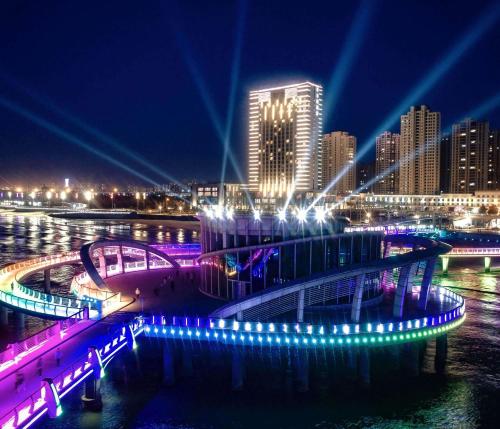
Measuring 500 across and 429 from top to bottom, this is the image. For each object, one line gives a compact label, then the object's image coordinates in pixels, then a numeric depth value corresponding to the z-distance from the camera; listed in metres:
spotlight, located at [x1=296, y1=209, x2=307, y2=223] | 41.13
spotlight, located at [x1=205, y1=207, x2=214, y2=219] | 44.53
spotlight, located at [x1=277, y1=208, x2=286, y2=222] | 40.65
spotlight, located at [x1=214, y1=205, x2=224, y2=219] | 43.12
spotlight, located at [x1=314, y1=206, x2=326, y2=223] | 42.19
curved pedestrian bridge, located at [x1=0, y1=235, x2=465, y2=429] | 24.50
